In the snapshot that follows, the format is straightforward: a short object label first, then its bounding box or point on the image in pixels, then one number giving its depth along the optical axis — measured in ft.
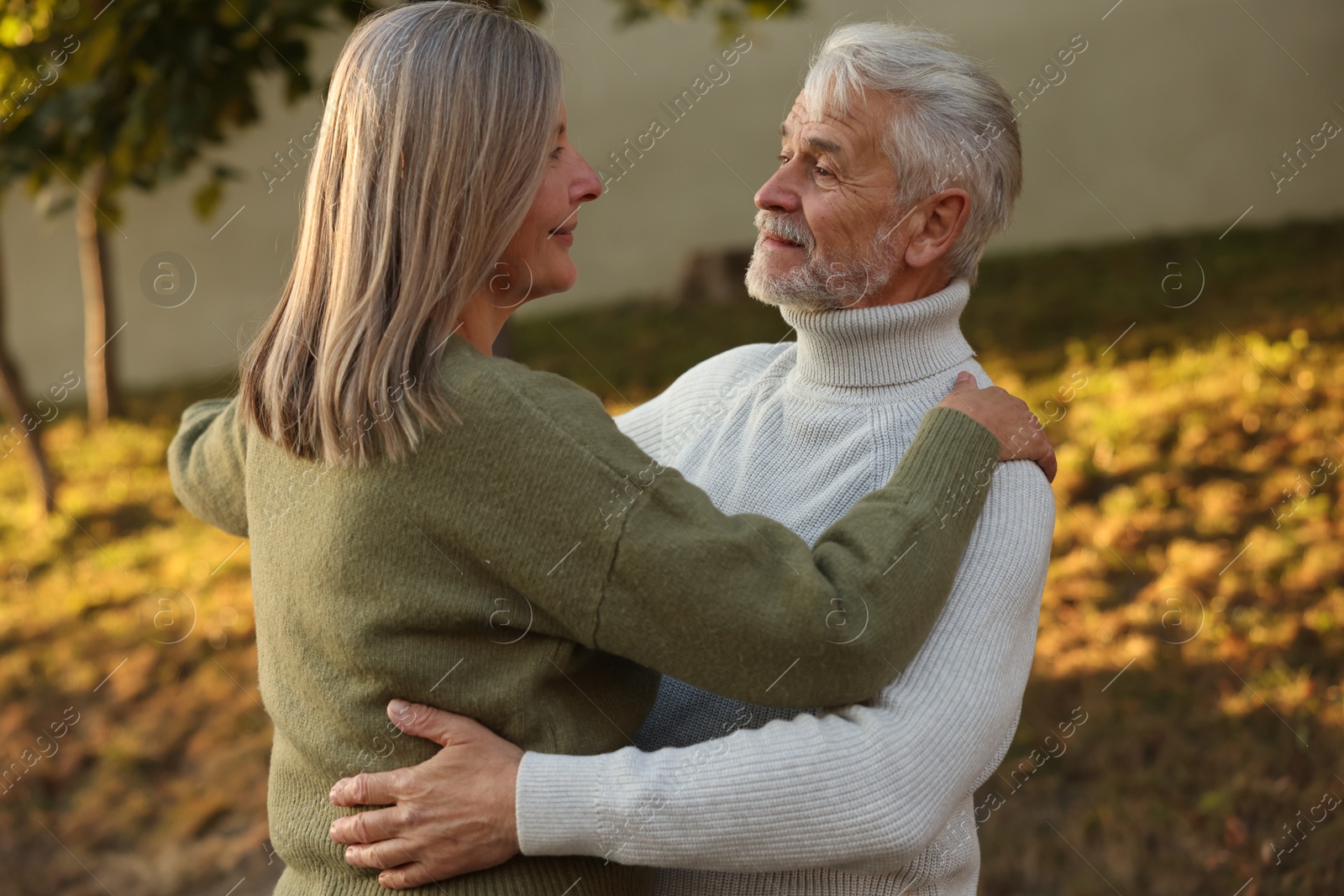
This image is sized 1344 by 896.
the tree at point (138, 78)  12.39
